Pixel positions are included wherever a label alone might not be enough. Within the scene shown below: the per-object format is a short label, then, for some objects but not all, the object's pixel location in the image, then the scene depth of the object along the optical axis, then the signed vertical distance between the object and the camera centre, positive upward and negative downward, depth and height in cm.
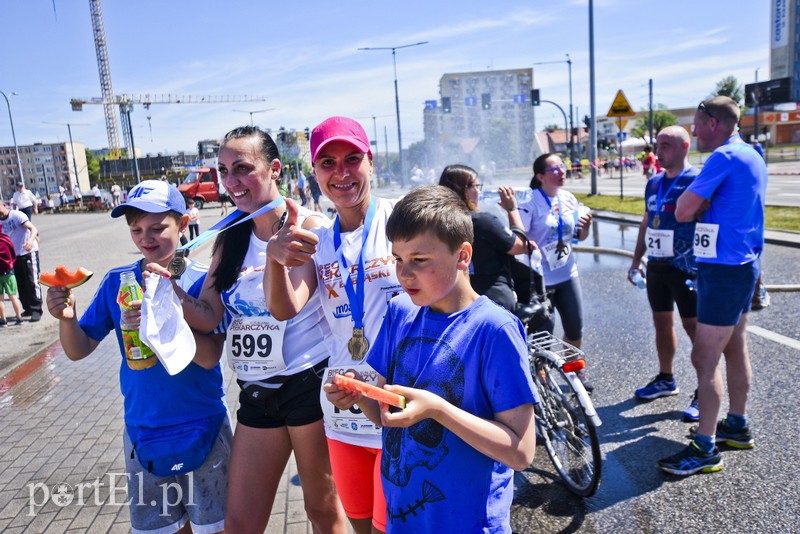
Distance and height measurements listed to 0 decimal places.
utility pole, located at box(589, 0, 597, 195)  2264 +130
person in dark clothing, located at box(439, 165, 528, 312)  394 -58
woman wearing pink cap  228 -46
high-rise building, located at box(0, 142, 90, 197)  14338 +668
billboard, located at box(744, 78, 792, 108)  7231 +574
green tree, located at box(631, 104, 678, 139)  8456 +351
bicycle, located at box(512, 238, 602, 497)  356 -165
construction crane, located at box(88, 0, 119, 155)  11900 +2495
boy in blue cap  245 -96
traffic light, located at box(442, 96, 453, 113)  4188 +380
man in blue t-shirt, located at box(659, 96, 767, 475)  370 -70
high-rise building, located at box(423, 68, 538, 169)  7981 +550
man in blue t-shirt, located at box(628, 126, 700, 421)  466 -85
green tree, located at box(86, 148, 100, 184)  13600 +474
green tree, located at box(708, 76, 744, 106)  8131 +721
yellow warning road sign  1917 +128
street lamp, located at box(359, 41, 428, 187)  4056 +181
